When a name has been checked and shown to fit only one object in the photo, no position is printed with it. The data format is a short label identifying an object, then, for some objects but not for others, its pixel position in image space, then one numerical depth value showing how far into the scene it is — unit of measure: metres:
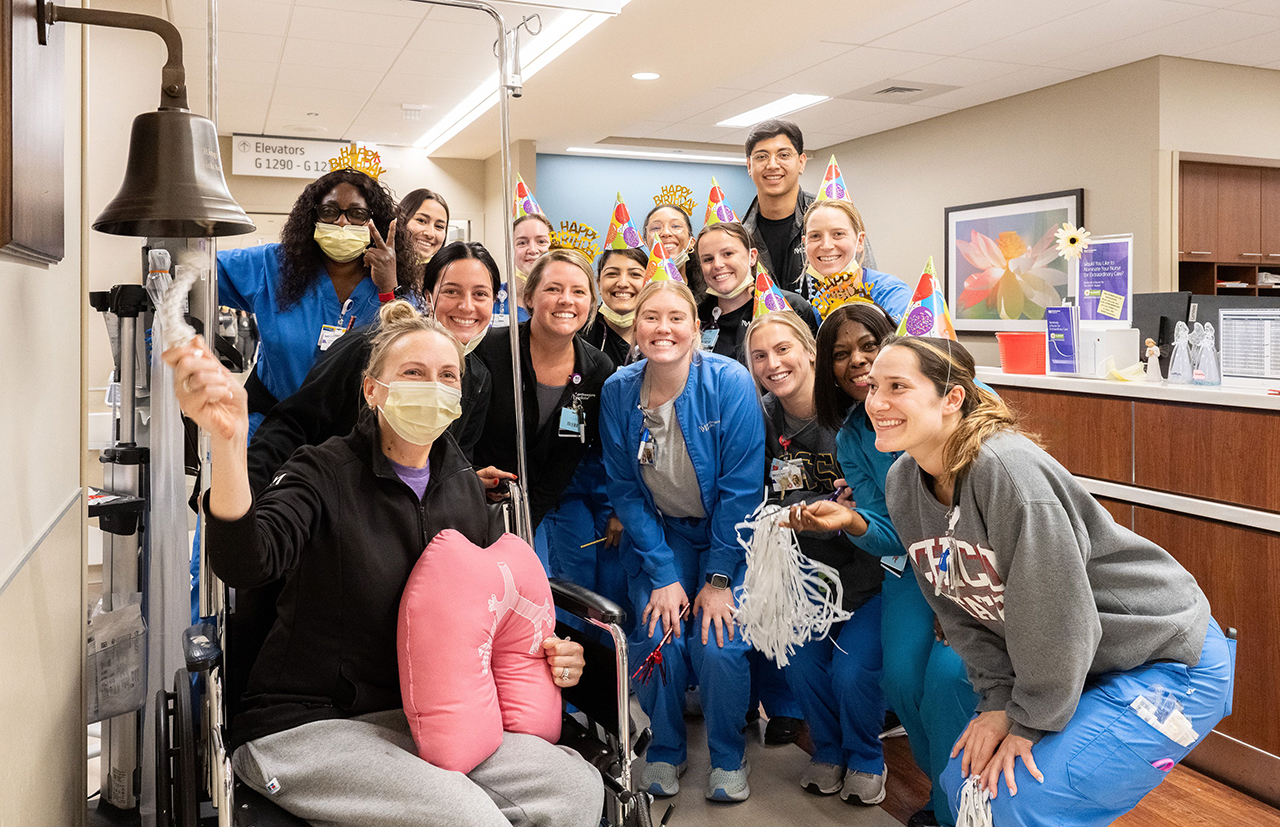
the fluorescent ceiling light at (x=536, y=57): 5.28
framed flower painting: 7.07
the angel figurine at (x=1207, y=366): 3.17
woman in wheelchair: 1.64
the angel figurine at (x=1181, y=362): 3.28
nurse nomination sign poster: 3.65
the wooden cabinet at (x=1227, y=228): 6.38
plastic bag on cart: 2.05
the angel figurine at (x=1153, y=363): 3.44
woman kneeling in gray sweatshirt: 1.82
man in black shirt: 3.74
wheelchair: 1.66
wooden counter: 2.76
